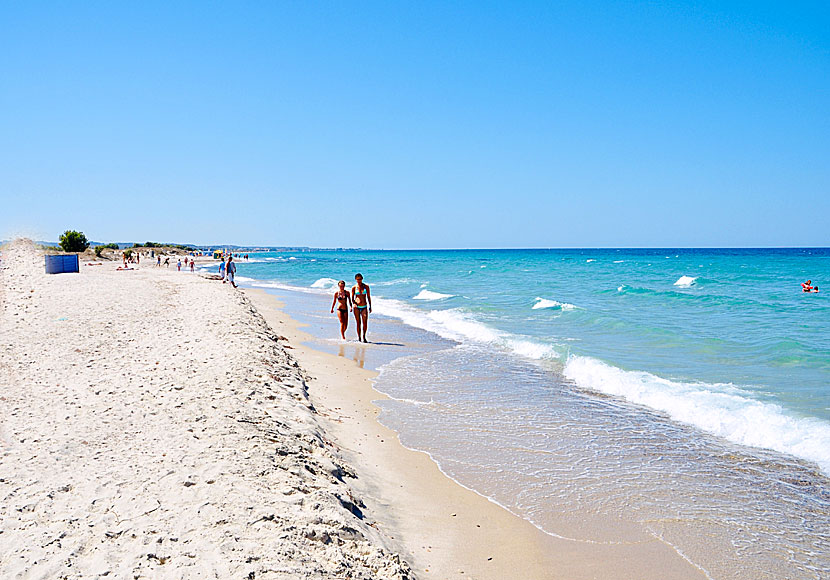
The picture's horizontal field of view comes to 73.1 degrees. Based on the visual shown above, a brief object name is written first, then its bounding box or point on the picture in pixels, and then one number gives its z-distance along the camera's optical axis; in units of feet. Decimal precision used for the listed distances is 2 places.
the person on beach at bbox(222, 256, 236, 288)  96.22
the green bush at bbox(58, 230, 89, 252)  173.06
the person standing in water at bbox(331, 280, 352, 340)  46.50
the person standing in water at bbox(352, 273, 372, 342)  45.41
